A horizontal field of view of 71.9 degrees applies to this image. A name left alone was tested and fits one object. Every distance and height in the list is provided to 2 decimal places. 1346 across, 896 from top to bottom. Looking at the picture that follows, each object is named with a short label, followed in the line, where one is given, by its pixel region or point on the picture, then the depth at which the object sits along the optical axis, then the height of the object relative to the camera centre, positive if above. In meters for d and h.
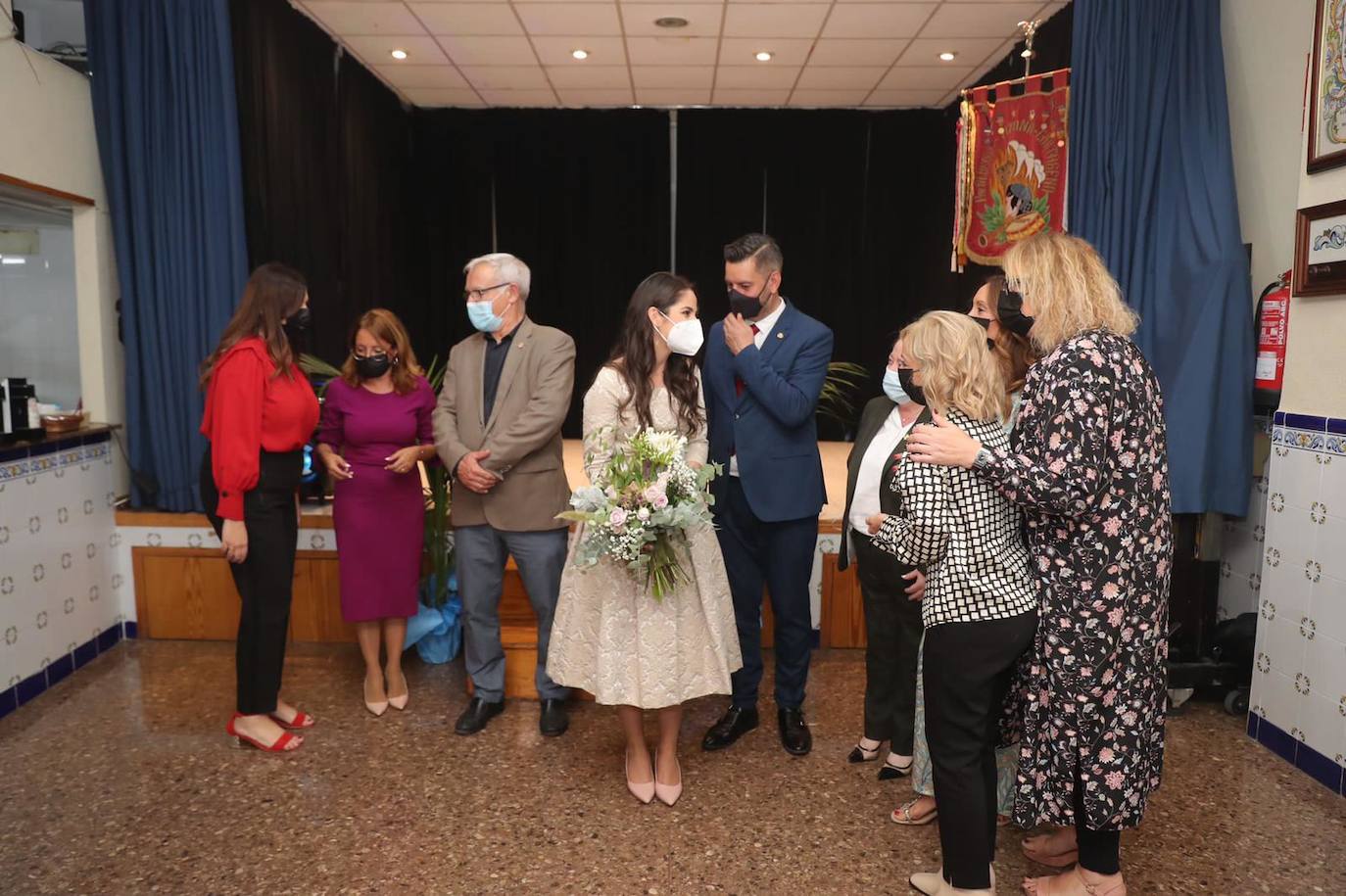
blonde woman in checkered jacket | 1.96 -0.48
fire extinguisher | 3.18 +0.05
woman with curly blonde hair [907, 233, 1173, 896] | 1.91 -0.36
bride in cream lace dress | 2.59 -0.73
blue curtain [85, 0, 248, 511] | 3.82 +0.60
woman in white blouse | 2.65 -0.68
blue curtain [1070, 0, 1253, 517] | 3.26 +0.51
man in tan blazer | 3.06 -0.33
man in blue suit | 2.82 -0.33
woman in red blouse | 2.86 -0.38
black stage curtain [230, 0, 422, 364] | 4.98 +1.18
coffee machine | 3.42 -0.26
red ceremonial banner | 3.64 +0.75
